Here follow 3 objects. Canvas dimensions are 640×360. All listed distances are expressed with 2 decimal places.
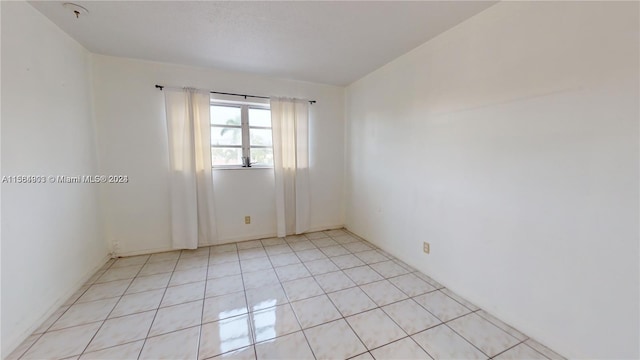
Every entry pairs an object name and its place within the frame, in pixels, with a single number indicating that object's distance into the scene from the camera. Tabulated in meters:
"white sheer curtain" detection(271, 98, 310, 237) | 3.35
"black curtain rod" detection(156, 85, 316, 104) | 2.77
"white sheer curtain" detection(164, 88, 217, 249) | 2.85
